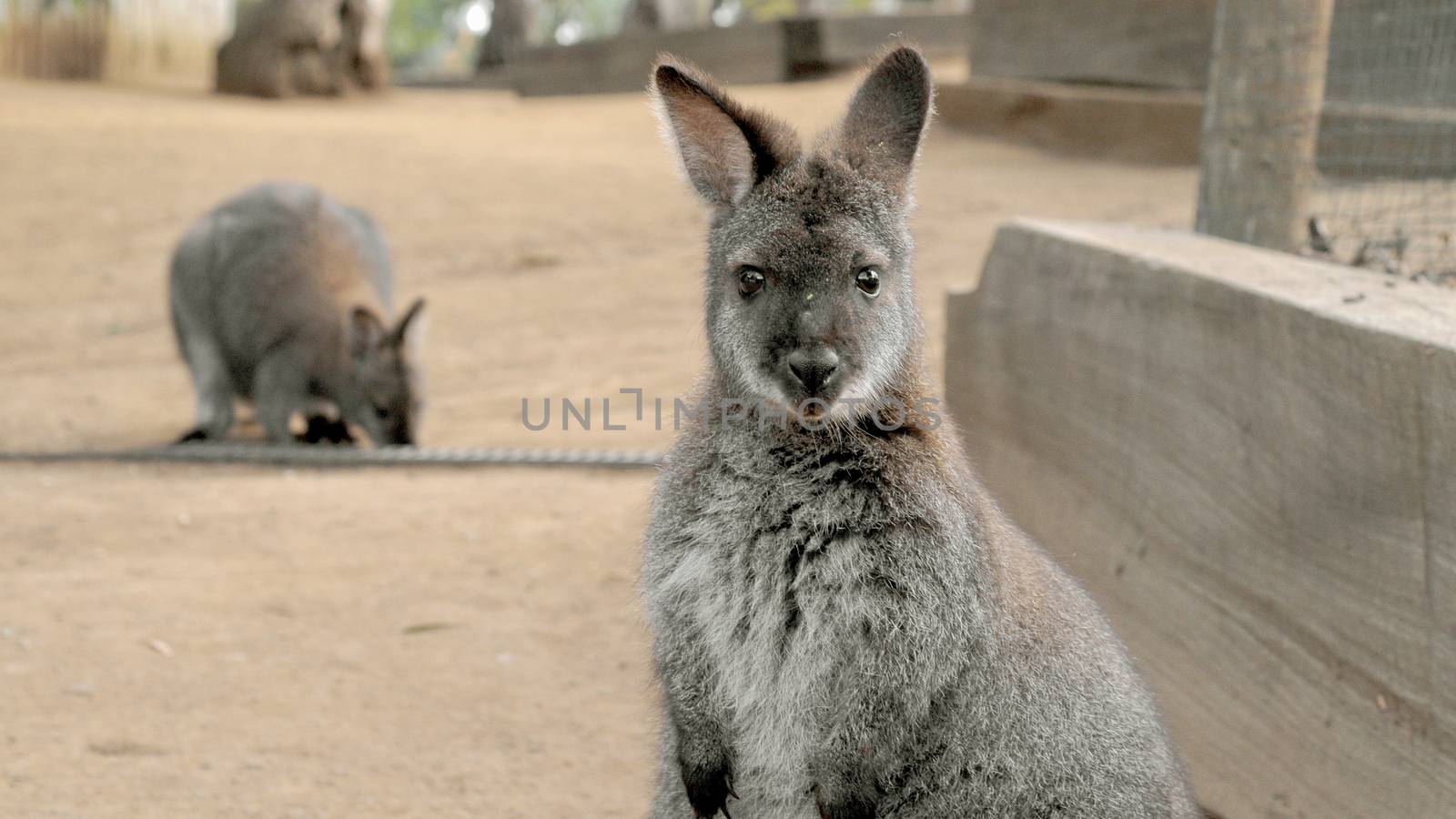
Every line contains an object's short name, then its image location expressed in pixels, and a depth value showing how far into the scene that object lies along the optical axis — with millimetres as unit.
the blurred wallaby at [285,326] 7500
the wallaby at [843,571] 2707
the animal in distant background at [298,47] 16609
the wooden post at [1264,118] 4324
